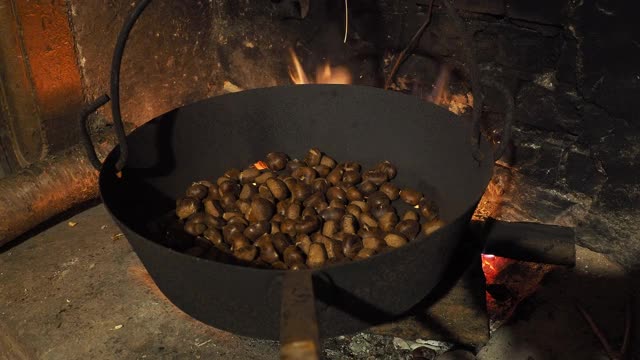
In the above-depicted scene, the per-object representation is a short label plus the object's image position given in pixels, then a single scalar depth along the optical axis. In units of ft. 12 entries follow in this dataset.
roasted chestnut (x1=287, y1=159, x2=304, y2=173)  4.12
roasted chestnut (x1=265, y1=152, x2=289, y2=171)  4.11
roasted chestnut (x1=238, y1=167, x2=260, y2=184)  4.04
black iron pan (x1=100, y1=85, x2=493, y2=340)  3.11
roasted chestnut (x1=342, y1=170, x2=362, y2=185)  4.02
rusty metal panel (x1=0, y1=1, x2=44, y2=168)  4.39
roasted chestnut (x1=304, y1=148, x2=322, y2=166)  4.11
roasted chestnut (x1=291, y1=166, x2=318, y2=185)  4.02
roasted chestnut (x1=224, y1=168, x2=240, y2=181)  4.05
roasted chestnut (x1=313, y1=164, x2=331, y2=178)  4.06
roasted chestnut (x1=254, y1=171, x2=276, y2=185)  4.02
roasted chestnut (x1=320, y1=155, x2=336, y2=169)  4.09
